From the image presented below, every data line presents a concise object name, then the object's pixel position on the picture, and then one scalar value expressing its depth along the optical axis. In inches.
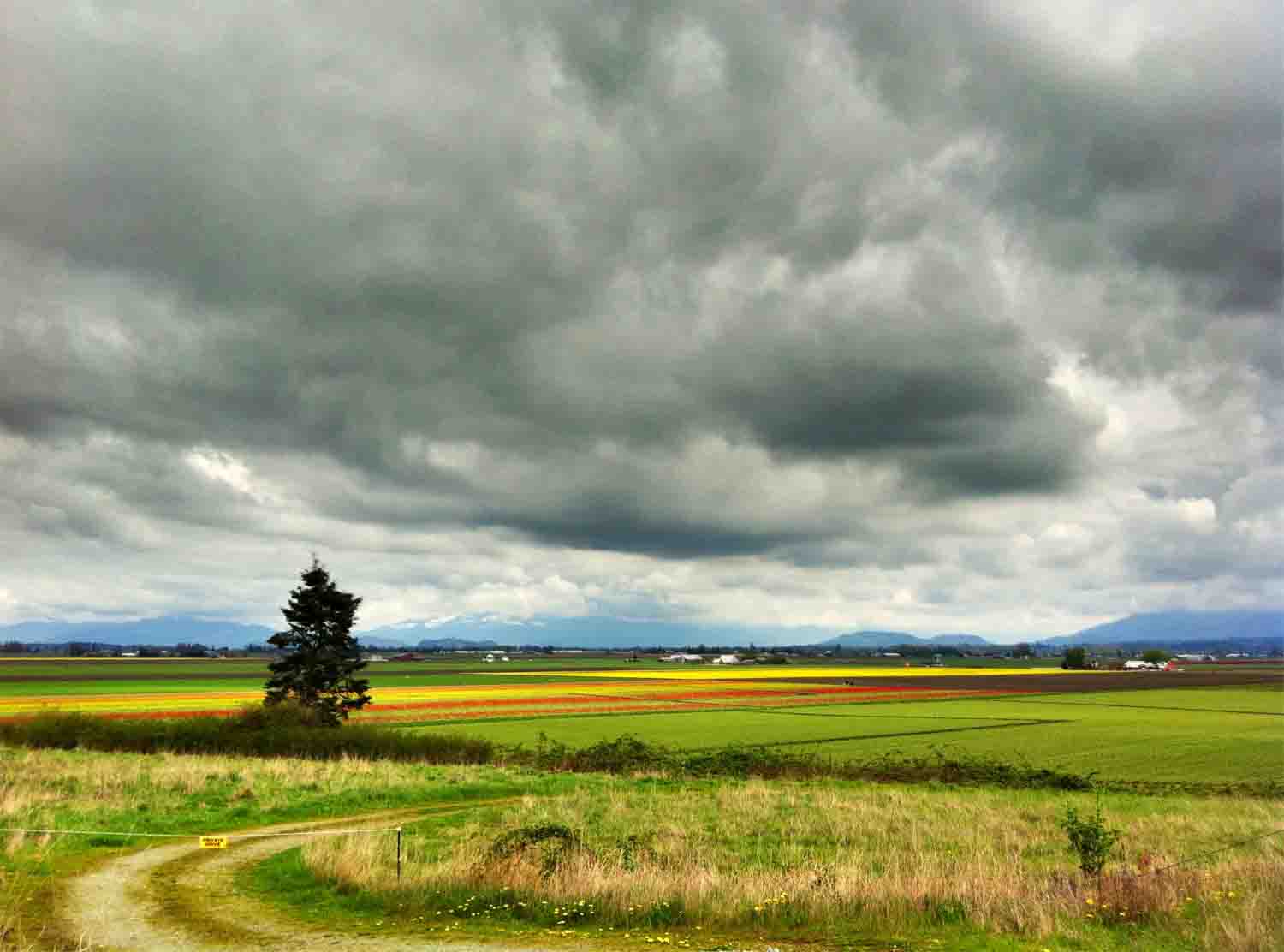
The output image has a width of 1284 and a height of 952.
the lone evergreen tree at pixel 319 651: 2455.7
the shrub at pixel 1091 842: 713.0
